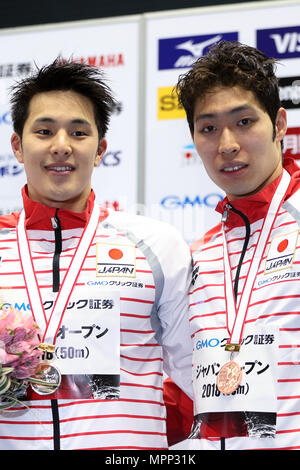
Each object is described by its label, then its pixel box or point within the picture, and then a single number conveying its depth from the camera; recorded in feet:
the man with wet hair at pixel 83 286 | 7.31
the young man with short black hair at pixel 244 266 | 6.97
